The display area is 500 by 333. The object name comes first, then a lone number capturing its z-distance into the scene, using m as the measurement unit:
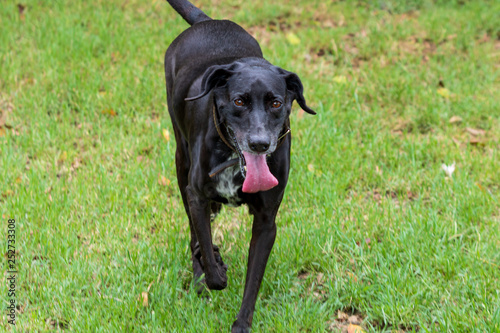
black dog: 5.95
